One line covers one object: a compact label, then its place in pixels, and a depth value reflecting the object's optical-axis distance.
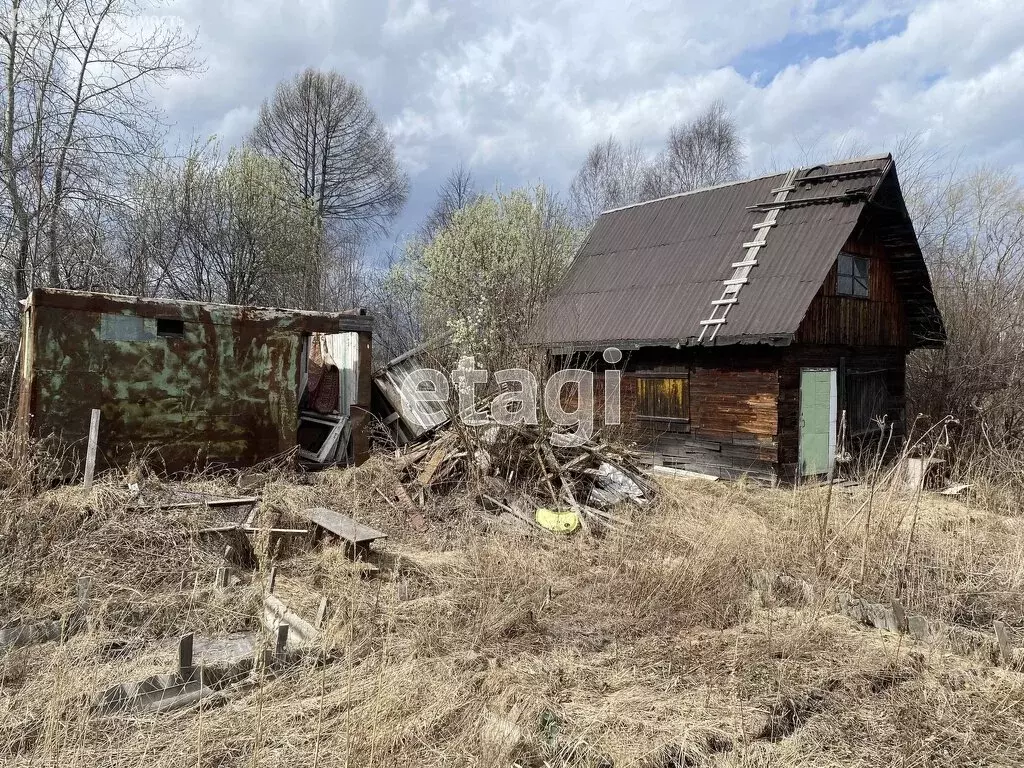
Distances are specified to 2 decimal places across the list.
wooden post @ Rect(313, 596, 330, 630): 4.81
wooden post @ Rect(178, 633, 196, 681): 3.86
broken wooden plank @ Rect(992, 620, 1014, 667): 4.44
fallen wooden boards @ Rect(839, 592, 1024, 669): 4.48
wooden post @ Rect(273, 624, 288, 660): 4.21
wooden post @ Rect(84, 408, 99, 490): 7.16
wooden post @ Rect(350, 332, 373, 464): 10.17
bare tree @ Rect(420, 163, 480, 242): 32.53
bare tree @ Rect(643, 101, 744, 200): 36.50
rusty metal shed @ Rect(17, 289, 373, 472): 7.83
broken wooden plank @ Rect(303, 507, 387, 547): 6.27
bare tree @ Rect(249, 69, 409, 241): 28.95
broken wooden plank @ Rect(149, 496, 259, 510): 6.54
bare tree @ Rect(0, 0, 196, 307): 10.58
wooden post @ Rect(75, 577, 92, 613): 4.93
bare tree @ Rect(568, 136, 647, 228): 35.09
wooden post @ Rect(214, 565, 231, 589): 5.50
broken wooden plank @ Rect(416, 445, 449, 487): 8.77
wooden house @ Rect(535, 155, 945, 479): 11.12
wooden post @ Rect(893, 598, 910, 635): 4.88
